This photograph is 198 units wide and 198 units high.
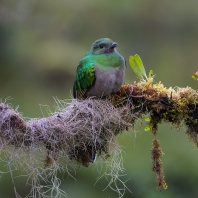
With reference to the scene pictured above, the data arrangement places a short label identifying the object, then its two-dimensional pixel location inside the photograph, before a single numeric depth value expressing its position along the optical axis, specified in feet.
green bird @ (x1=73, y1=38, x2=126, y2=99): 30.45
